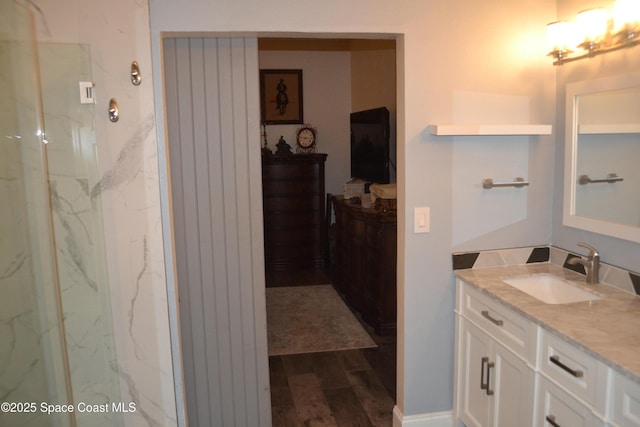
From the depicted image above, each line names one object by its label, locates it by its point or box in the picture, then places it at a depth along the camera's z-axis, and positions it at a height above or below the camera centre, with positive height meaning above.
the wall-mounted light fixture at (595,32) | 2.04 +0.51
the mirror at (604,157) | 2.15 -0.03
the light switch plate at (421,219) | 2.57 -0.32
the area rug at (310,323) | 3.92 -1.39
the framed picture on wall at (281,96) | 6.27 +0.73
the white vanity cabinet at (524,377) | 1.63 -0.83
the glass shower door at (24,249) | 1.93 -0.33
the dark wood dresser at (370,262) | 3.90 -0.87
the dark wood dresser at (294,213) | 5.92 -0.64
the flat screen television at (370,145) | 4.64 +0.10
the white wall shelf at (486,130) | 2.42 +0.11
